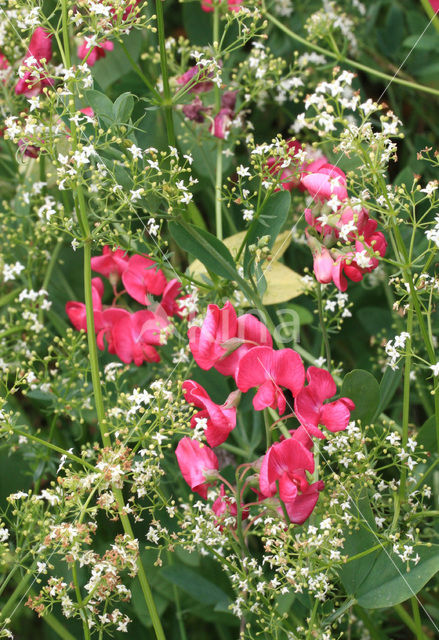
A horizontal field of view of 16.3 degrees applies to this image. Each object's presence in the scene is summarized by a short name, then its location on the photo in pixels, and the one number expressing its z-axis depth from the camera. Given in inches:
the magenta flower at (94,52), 19.0
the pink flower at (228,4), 19.5
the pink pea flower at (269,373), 15.5
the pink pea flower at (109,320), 18.0
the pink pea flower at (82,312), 18.2
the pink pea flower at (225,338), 15.7
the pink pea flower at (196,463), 16.1
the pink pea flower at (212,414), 15.7
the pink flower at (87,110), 18.4
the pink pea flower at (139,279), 18.0
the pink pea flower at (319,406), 15.7
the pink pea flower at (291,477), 15.4
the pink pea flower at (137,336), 17.6
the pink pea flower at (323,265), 16.2
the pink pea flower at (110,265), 18.5
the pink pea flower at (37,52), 18.2
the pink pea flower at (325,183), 15.8
